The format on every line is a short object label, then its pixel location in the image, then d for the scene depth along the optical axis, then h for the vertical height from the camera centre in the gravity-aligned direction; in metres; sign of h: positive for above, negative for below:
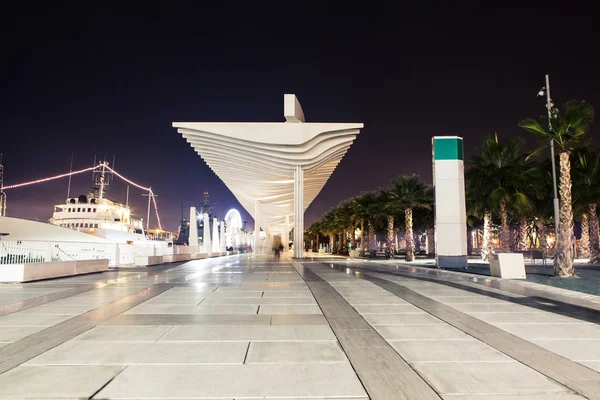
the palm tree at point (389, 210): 38.41 +3.14
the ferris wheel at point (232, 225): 92.96 +4.53
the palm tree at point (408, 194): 36.25 +4.15
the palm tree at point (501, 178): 26.58 +4.12
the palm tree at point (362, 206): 46.66 +4.18
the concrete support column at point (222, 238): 56.81 +0.94
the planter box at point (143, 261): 25.30 -0.89
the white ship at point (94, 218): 46.34 +3.02
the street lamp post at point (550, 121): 17.55 +4.91
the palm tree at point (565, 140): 16.96 +4.16
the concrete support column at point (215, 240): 51.57 +0.62
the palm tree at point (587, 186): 28.69 +3.89
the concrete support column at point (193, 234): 35.62 +0.95
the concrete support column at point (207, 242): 44.25 +0.33
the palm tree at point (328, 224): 65.41 +3.21
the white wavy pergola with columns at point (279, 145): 39.19 +9.00
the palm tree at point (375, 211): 41.50 +3.26
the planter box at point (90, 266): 17.88 -0.88
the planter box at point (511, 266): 16.09 -0.73
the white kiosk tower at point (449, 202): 22.80 +2.22
